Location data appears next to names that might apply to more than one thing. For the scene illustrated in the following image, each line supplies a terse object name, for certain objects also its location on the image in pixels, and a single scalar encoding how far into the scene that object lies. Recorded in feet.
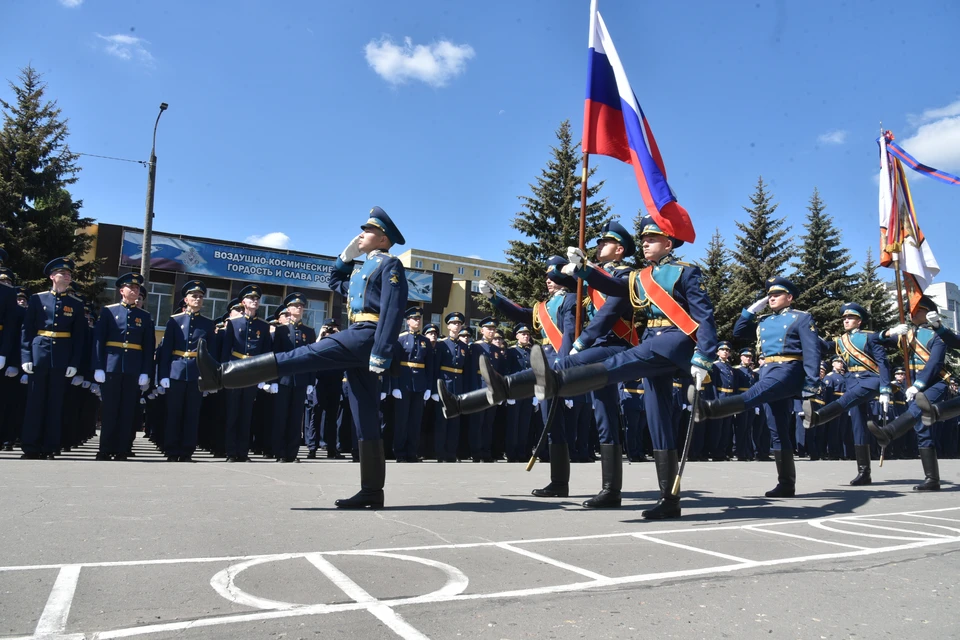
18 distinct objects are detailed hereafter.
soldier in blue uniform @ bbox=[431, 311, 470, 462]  40.11
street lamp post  63.62
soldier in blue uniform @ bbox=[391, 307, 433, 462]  37.88
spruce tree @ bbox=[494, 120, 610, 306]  106.93
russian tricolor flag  21.83
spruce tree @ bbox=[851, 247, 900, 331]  129.90
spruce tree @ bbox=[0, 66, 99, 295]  94.12
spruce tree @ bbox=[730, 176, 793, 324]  127.85
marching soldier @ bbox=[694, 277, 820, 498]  23.80
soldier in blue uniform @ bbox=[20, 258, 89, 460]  28.91
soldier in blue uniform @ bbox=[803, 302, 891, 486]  31.01
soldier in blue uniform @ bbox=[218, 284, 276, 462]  33.45
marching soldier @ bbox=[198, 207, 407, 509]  17.28
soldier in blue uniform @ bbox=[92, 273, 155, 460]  30.37
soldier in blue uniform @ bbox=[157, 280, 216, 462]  32.07
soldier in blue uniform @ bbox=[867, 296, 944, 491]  29.35
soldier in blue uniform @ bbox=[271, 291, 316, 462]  34.68
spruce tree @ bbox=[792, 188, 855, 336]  127.85
